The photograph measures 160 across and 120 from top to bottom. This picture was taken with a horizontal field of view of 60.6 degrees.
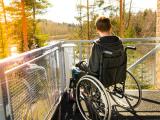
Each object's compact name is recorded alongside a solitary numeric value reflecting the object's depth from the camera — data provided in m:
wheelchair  1.44
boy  1.46
